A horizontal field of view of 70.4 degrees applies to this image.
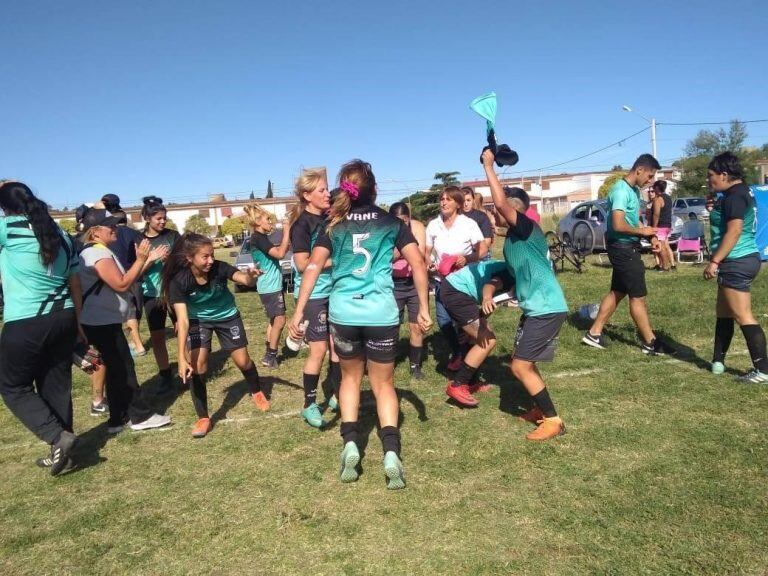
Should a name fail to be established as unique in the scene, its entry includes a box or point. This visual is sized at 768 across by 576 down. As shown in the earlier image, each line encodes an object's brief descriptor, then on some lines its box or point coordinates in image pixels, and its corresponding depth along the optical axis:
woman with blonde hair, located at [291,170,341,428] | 4.54
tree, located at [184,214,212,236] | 53.62
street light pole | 37.59
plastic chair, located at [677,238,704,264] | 13.55
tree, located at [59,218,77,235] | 46.46
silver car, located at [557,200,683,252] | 16.97
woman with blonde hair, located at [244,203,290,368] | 6.07
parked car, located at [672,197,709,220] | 25.70
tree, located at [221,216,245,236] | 54.53
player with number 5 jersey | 3.51
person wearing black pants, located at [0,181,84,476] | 3.82
